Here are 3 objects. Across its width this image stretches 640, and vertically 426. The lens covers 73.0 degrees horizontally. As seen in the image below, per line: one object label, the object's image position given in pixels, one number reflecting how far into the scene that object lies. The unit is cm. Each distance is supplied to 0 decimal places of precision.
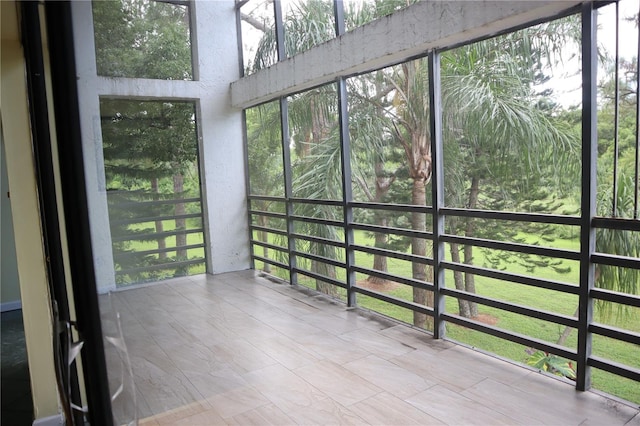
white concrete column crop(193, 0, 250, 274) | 448
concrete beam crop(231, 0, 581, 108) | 207
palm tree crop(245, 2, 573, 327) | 270
